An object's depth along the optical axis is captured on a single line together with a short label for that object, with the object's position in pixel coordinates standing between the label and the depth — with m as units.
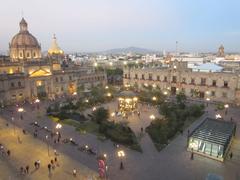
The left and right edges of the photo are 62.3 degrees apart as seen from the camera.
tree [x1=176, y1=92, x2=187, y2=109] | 43.45
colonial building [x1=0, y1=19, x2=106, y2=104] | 53.29
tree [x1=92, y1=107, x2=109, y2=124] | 36.84
